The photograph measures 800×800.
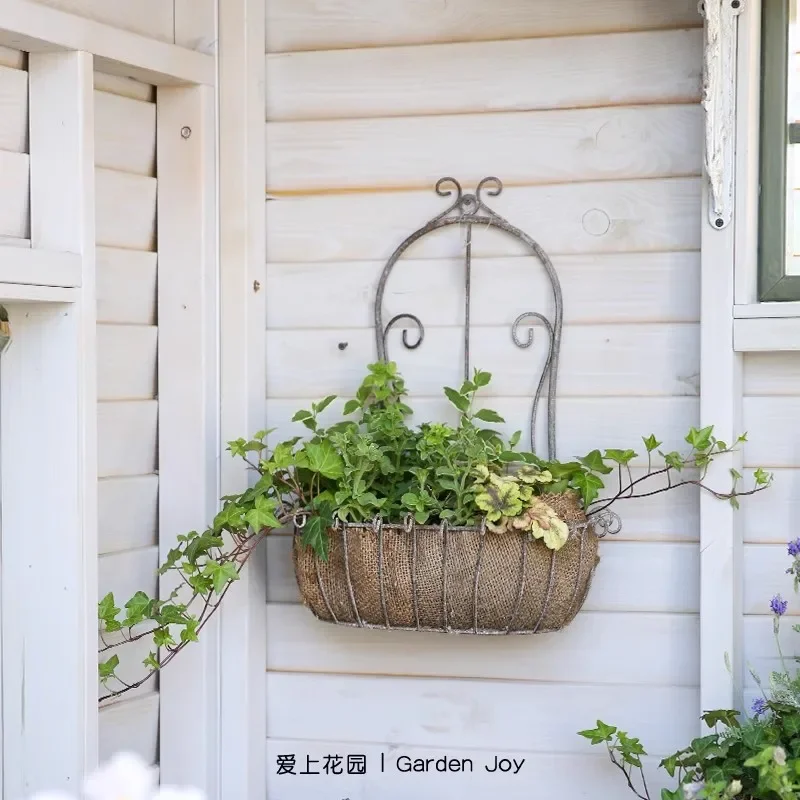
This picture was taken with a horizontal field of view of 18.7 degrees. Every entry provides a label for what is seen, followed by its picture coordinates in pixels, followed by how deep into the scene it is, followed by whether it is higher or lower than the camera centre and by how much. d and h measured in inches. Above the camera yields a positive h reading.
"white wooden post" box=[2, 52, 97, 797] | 124.5 -6.2
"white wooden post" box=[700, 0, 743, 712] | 127.3 -2.5
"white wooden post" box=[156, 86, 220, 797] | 134.1 -1.1
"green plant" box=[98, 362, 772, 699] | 125.8 -6.4
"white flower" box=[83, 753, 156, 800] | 72.3 -8.7
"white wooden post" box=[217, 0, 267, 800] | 134.6 +3.2
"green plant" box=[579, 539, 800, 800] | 120.0 -18.9
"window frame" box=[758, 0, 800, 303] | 128.0 +10.7
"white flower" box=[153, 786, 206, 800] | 75.8 -9.4
